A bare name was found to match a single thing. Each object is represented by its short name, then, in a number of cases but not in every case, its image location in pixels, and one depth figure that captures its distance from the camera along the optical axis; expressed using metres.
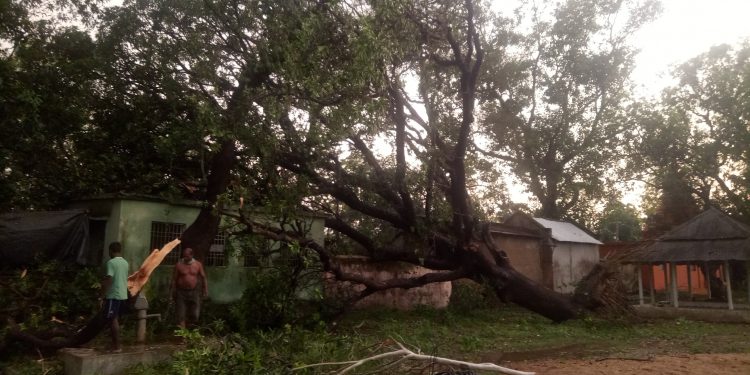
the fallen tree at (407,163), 9.29
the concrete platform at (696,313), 12.95
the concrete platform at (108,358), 6.61
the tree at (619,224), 34.47
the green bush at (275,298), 10.01
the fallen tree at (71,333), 7.27
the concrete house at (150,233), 10.99
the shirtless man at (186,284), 8.98
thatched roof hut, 13.44
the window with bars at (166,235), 11.56
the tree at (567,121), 19.05
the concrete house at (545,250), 17.81
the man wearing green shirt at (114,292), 7.13
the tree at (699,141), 19.64
